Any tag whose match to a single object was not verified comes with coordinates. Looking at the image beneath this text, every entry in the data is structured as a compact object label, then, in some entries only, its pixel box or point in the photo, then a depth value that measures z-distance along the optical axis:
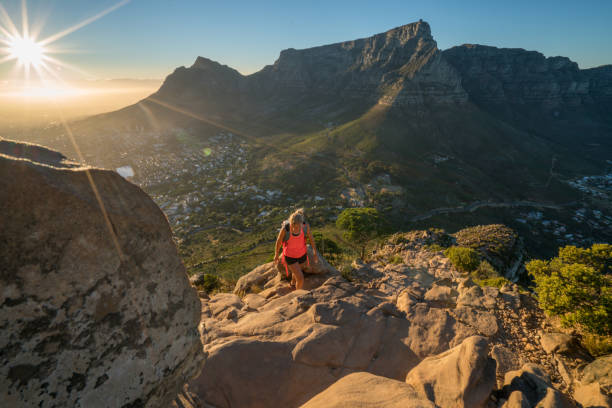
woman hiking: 7.46
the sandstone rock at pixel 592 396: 4.05
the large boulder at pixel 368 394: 3.57
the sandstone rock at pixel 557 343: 5.56
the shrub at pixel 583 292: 5.50
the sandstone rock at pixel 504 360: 5.05
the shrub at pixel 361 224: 18.03
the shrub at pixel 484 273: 11.12
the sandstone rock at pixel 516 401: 3.81
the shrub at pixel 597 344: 5.18
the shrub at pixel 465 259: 11.65
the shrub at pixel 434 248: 14.64
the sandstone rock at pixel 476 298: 7.21
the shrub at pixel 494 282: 9.22
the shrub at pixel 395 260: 12.34
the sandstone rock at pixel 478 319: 6.16
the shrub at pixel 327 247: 17.28
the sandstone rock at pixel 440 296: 7.33
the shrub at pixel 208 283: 10.29
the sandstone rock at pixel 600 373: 4.31
